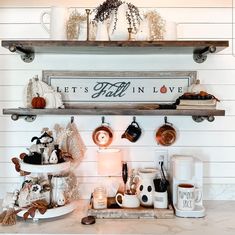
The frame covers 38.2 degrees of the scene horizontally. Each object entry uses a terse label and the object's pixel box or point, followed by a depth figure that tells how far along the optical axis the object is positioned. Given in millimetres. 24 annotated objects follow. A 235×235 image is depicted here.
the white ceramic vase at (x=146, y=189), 1647
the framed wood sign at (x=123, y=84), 1843
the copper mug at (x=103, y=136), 1817
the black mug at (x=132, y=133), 1813
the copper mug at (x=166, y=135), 1810
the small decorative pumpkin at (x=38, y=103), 1668
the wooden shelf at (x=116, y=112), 1610
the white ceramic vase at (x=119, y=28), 1645
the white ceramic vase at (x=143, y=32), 1656
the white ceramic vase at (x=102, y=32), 1660
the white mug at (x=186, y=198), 1600
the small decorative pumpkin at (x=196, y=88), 1748
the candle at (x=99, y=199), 1618
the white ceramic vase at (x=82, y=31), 1707
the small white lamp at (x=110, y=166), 1730
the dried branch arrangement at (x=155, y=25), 1740
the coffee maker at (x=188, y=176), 1607
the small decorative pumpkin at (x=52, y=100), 1726
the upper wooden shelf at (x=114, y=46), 1579
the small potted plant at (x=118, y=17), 1646
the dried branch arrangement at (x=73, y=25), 1760
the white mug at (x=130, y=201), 1628
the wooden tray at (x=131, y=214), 1580
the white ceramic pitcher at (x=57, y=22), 1685
